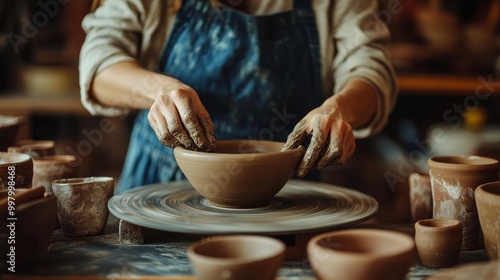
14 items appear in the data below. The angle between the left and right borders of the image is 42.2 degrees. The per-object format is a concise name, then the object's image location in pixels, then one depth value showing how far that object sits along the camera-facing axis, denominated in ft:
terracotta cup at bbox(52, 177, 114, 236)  4.72
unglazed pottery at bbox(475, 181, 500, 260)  3.81
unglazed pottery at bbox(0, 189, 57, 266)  3.92
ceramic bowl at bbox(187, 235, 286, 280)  3.14
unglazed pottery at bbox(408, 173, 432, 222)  5.08
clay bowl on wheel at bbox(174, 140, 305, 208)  4.48
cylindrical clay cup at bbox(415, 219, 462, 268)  4.06
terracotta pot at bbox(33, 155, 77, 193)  5.15
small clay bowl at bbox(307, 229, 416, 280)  3.15
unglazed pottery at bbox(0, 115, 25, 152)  5.59
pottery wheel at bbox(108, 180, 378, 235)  4.22
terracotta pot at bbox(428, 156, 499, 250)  4.47
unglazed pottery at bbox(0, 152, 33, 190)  4.47
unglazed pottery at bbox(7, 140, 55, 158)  5.49
